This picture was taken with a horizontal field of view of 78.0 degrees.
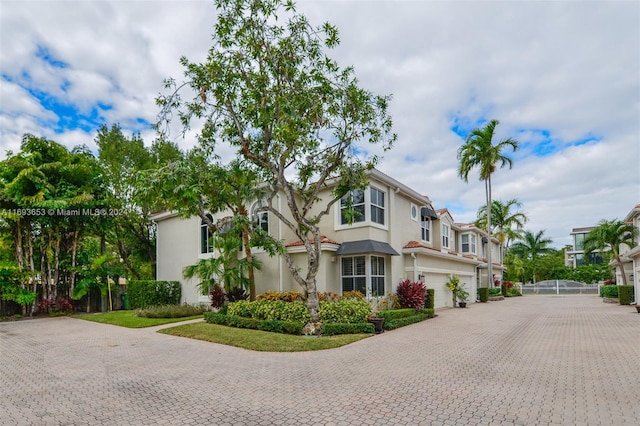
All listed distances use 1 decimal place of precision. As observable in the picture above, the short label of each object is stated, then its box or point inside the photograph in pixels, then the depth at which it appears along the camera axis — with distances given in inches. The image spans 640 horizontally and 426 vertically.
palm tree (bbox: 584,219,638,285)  1010.7
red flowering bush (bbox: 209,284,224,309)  667.4
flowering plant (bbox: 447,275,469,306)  879.1
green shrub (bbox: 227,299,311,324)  520.7
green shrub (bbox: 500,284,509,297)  1384.1
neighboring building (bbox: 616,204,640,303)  842.6
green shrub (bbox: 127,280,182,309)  789.9
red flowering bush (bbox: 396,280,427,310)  666.2
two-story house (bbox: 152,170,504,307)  655.1
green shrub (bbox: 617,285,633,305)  909.8
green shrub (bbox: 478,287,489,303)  1112.8
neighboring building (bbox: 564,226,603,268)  2689.5
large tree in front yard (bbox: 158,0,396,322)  492.7
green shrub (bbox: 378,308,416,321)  558.1
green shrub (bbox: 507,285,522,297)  1444.8
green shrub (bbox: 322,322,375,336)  491.5
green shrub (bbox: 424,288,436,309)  713.0
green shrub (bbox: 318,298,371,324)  515.5
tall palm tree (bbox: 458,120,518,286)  1149.1
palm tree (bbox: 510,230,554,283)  1996.8
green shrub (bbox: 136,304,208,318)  666.8
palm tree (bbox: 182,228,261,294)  644.1
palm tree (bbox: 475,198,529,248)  1519.4
